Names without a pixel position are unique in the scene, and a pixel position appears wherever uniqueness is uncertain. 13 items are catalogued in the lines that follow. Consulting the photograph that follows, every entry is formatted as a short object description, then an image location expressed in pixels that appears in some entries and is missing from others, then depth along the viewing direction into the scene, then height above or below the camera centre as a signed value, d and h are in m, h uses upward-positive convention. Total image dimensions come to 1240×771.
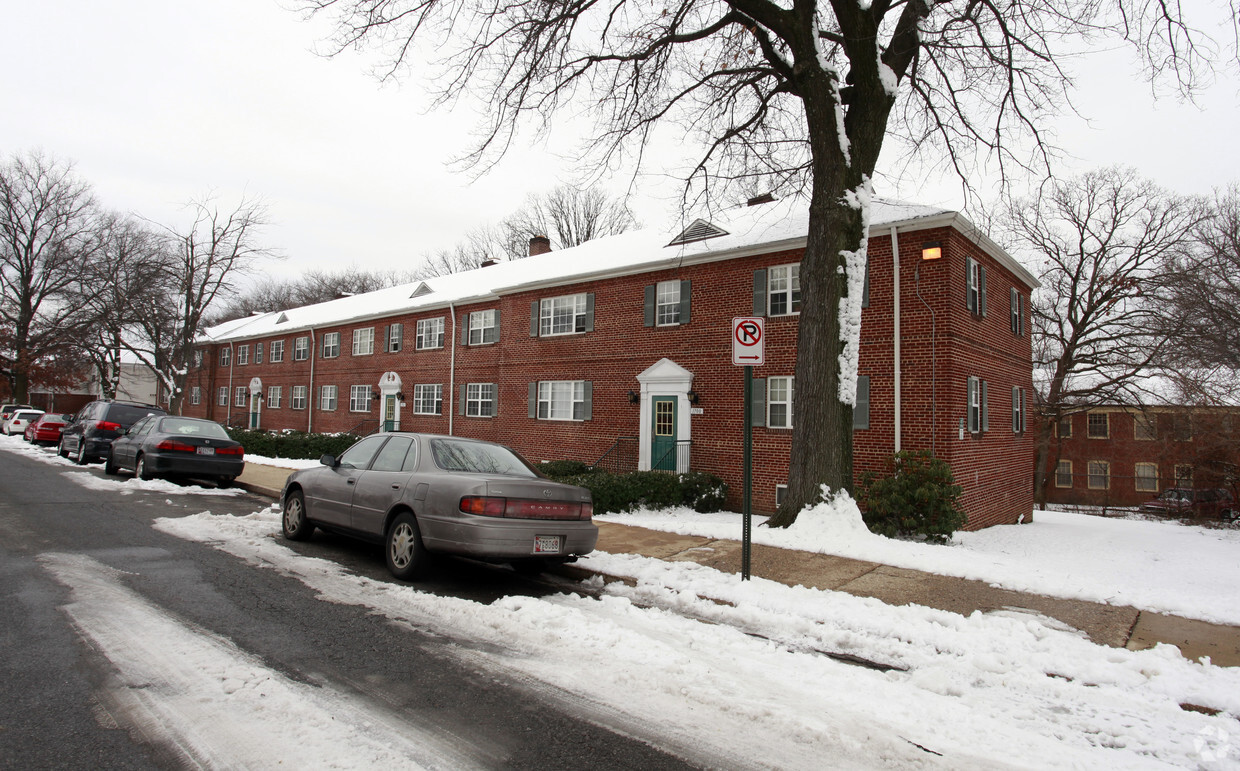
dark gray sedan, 13.82 -0.74
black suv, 18.14 -0.29
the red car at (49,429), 27.16 -0.61
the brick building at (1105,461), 37.53 -1.59
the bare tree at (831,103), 9.97 +5.24
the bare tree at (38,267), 38.66 +8.71
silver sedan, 6.17 -0.83
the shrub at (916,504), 10.91 -1.23
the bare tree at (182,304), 35.28 +6.02
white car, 34.61 -0.46
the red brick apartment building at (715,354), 13.19 +1.85
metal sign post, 6.73 +0.77
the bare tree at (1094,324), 30.11 +5.26
